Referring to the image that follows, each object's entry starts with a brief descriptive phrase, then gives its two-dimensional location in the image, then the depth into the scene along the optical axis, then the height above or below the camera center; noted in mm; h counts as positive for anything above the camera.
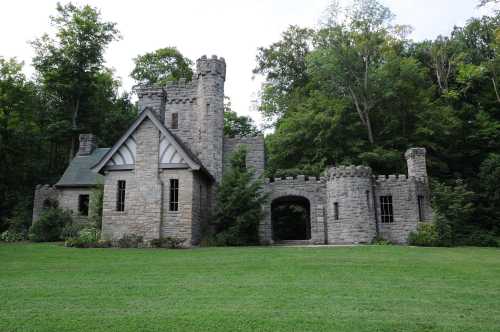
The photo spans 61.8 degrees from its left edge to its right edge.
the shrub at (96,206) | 22153 +1409
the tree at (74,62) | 34906 +14273
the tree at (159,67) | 39625 +15464
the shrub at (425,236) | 20000 -400
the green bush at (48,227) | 23594 +302
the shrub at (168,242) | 18453 -506
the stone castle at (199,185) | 20031 +2378
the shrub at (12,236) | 24375 -200
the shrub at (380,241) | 20155 -626
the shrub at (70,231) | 23683 +59
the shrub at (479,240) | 21297 -664
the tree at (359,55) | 30797 +13031
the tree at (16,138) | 32094 +7390
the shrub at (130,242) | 18719 -471
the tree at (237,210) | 19938 +961
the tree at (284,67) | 38250 +14895
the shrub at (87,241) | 18234 -417
